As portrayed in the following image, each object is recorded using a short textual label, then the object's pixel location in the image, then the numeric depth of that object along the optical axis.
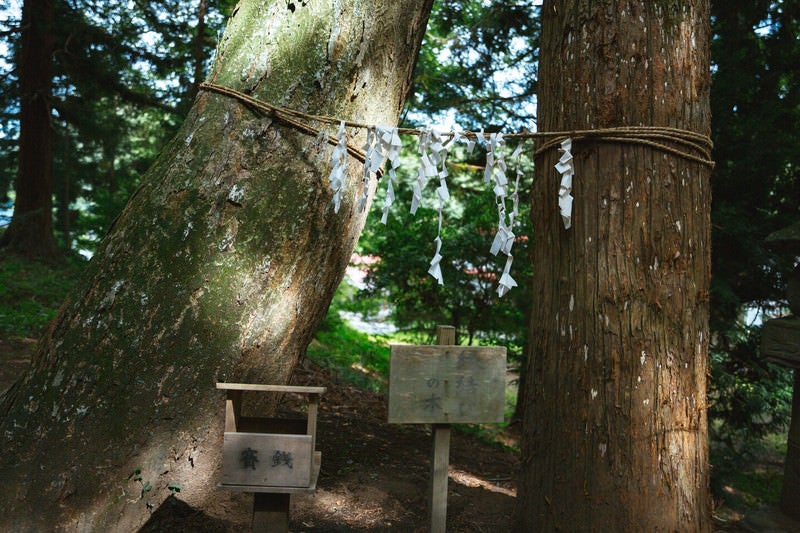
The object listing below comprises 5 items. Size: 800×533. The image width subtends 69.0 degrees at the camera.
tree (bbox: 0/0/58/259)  9.80
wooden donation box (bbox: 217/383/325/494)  2.48
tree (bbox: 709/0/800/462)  5.66
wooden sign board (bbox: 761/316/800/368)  4.28
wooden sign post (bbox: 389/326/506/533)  2.63
